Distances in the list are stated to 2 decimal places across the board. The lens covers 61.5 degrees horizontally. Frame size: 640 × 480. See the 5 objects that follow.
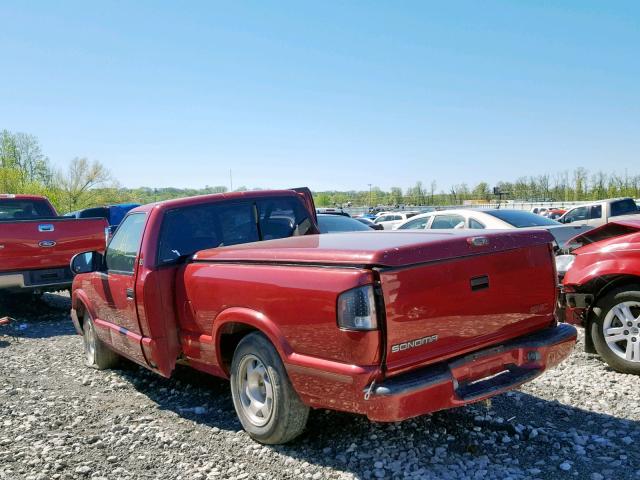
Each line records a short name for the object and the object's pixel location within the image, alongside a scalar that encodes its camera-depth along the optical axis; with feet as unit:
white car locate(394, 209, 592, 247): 30.35
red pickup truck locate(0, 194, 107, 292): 27.82
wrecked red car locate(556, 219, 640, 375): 15.52
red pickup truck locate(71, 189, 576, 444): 9.32
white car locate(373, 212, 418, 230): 106.11
